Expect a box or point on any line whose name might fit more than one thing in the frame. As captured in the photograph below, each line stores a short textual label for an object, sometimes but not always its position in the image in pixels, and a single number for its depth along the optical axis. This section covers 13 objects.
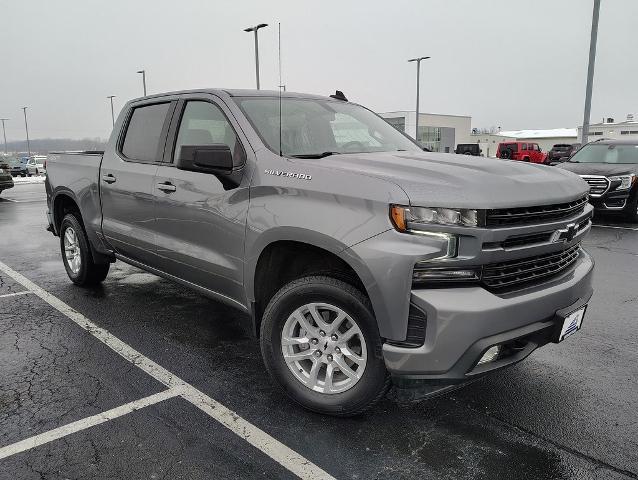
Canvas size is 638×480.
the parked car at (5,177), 16.09
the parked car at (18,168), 36.72
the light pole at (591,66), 15.81
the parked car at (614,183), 10.12
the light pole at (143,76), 37.57
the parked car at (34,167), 42.62
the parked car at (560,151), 34.54
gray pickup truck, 2.49
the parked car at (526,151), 33.81
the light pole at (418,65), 35.22
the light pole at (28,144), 72.91
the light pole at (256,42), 20.41
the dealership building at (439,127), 67.00
